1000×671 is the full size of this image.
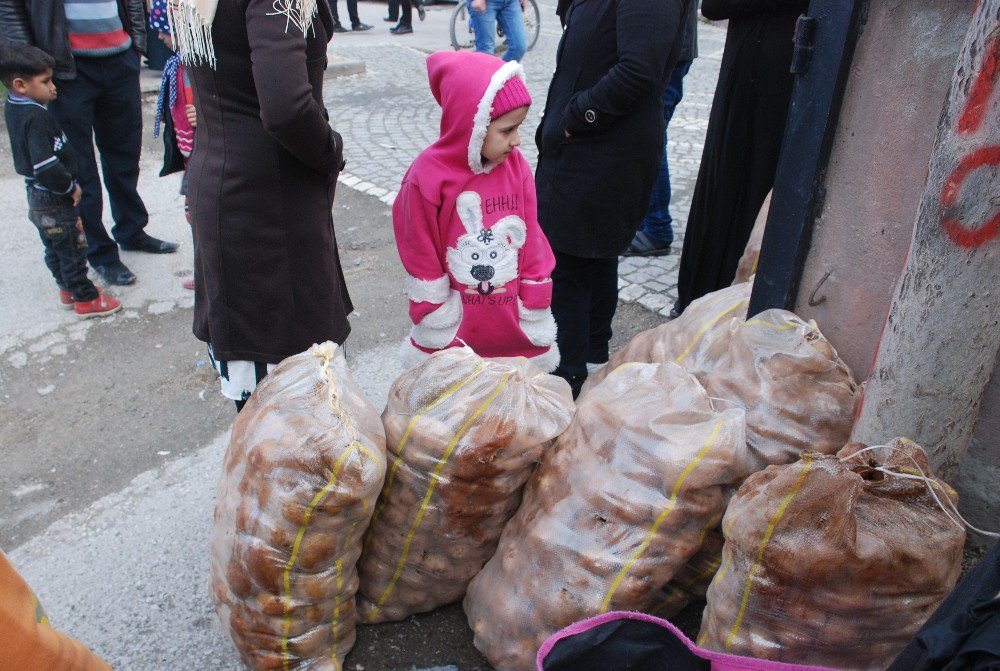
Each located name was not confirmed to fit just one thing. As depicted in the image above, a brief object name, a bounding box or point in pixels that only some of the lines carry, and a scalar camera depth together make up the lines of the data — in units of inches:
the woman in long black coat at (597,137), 105.6
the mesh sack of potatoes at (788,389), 81.0
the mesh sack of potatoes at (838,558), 61.6
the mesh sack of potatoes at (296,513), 71.5
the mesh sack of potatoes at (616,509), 73.4
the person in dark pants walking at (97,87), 156.0
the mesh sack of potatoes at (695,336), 92.4
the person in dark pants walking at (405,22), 475.8
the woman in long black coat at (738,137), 125.4
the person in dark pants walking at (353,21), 481.5
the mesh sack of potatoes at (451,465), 76.2
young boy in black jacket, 142.6
